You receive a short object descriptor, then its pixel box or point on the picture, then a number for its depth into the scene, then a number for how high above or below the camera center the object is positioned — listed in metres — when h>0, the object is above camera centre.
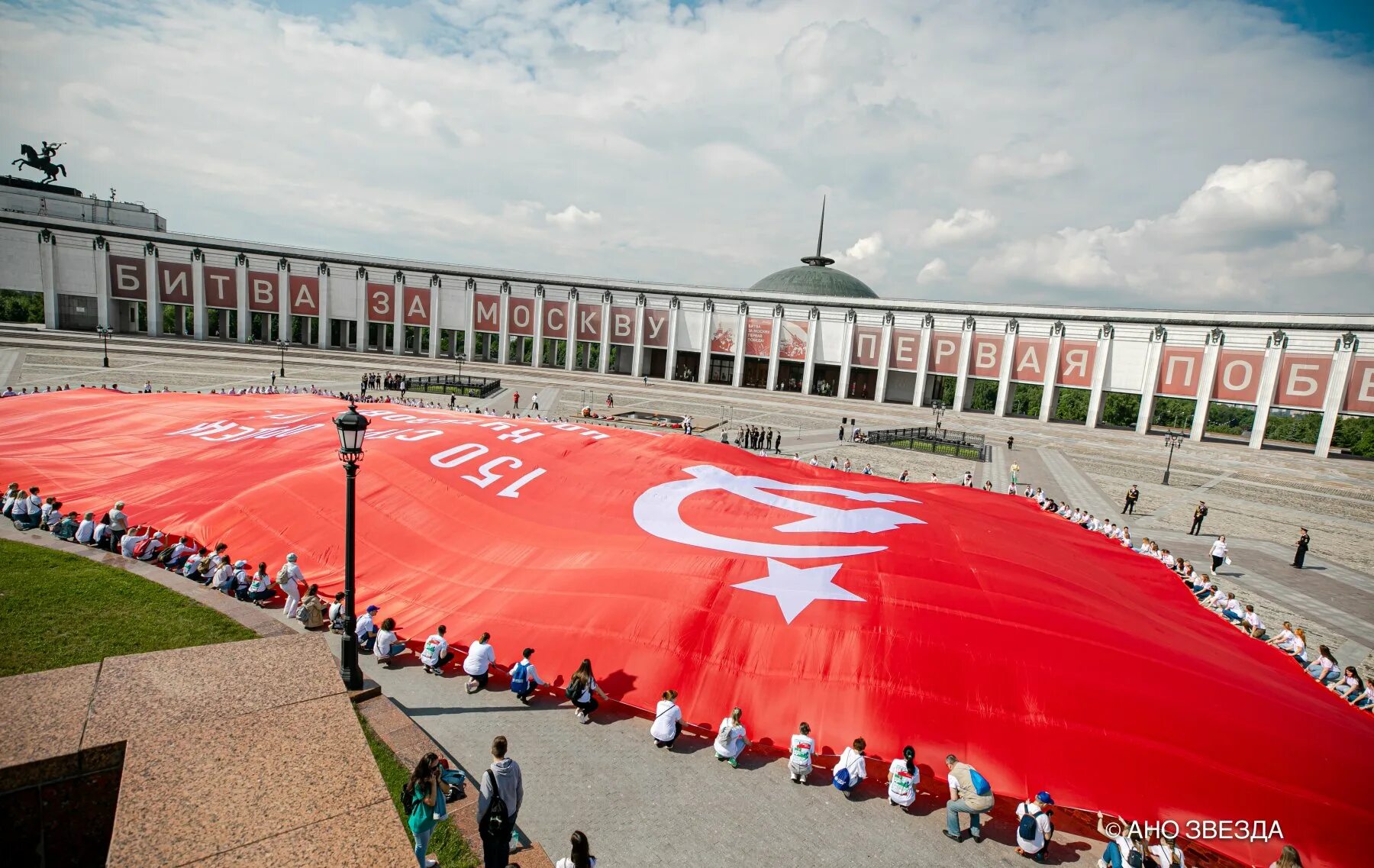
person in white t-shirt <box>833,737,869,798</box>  7.60 -4.80
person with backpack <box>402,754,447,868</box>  5.63 -4.20
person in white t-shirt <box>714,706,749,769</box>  8.01 -4.81
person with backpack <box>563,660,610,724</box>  8.79 -4.77
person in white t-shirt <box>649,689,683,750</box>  8.20 -4.79
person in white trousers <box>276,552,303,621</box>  11.30 -4.65
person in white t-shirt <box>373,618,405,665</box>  9.91 -4.91
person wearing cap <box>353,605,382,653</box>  10.12 -4.84
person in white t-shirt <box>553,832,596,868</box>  5.47 -4.38
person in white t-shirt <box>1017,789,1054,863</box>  6.73 -4.73
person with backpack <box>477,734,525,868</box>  5.72 -4.30
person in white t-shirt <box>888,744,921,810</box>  7.37 -4.74
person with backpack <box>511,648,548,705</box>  9.05 -4.79
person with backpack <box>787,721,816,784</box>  7.72 -4.75
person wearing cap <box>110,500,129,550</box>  13.05 -4.44
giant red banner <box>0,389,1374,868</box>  7.60 -3.90
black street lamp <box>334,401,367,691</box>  8.35 -2.53
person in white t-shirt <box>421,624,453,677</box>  9.74 -4.91
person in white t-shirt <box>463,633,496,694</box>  9.30 -4.79
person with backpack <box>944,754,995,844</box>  7.05 -4.70
